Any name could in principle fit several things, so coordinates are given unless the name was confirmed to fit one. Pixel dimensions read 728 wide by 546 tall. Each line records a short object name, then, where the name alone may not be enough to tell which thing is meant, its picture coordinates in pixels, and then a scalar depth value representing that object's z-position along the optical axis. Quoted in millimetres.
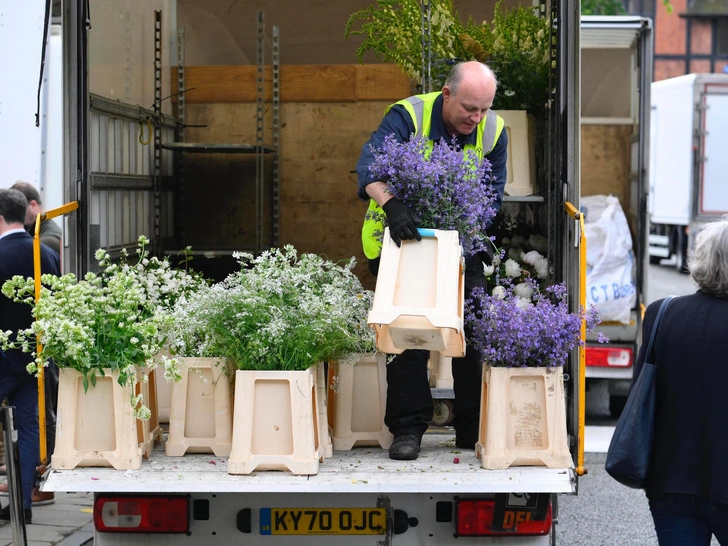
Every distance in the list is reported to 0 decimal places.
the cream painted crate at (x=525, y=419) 7484
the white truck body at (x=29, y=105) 15664
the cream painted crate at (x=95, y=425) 7367
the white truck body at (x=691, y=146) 31562
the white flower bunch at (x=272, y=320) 7477
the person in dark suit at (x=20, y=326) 11086
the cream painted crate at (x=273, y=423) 7266
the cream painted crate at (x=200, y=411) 7887
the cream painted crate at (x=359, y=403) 8359
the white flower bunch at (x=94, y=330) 7211
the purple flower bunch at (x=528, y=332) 7527
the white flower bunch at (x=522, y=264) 10269
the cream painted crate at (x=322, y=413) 7805
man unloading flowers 7949
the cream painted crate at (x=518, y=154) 10375
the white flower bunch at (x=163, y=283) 9109
